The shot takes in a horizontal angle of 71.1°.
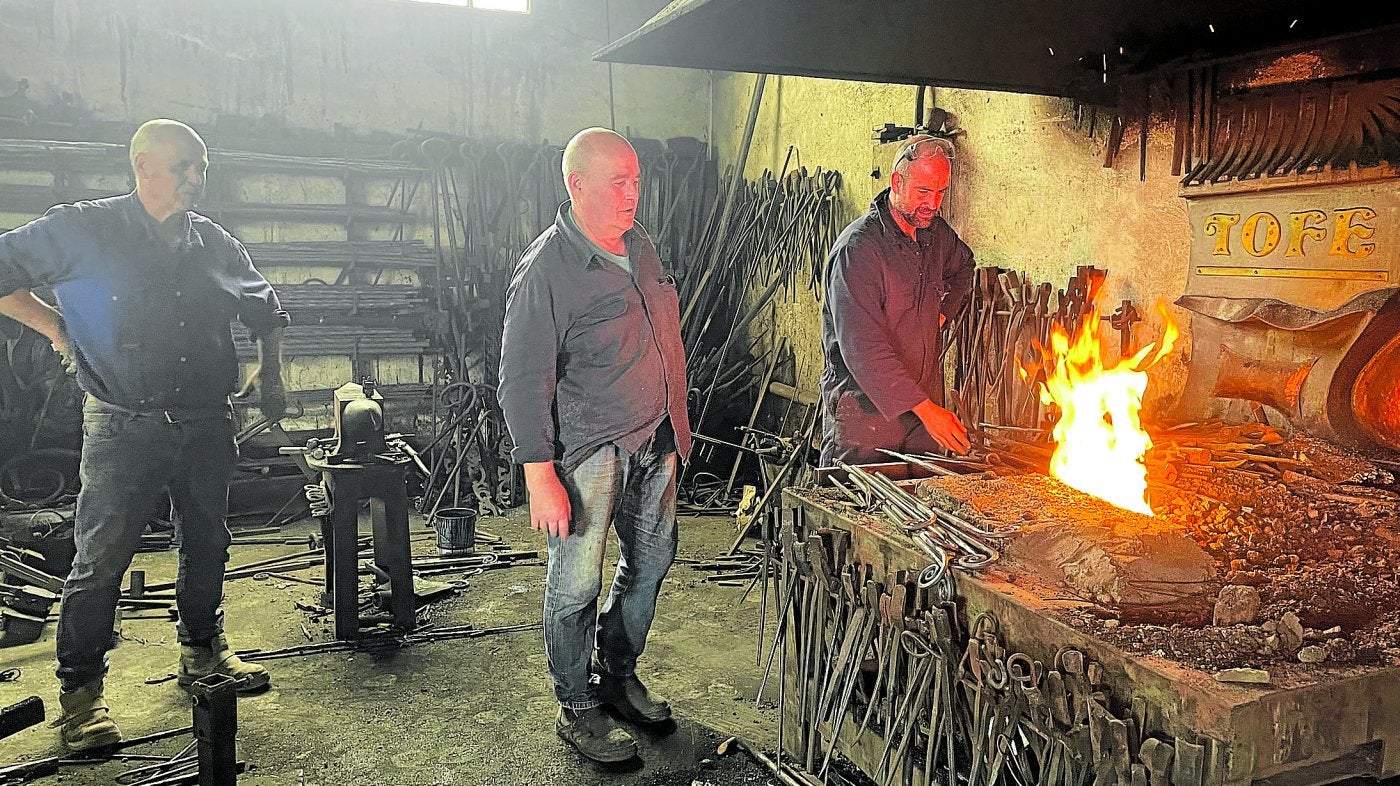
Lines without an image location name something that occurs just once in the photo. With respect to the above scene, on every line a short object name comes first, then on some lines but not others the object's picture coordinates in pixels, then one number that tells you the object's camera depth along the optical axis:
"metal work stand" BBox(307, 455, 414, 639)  3.98
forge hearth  1.55
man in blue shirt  3.13
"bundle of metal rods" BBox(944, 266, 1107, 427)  4.29
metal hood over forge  2.86
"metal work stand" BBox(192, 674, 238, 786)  2.28
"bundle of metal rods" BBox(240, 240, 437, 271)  6.66
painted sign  2.90
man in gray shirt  2.85
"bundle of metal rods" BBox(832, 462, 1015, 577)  2.13
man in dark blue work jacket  3.45
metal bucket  5.42
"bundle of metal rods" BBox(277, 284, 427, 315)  6.72
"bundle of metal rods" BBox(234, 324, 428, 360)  6.75
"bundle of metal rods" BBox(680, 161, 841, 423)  6.83
